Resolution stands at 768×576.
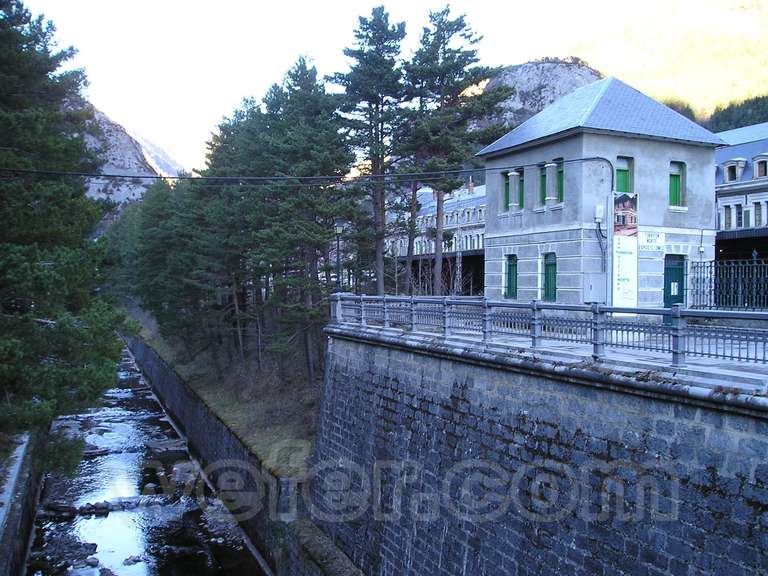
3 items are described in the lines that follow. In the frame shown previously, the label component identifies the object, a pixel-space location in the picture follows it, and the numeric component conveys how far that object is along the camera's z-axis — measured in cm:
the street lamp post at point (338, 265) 2473
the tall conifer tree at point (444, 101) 2405
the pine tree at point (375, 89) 2480
